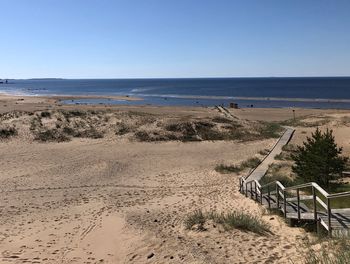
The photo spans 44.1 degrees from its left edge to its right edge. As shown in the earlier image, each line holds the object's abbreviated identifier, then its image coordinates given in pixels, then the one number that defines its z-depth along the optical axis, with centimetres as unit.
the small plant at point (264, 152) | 2596
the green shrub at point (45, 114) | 3775
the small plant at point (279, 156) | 2404
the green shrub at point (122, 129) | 3358
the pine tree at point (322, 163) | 1584
